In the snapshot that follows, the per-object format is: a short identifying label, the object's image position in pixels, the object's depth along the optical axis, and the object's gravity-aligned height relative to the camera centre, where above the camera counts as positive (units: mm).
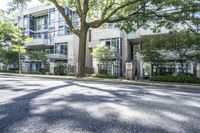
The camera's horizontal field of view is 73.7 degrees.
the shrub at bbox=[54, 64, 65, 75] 17075 -196
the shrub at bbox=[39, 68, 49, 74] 18202 -352
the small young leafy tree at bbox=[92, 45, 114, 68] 15178 +1672
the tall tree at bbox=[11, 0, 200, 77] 10005 +4552
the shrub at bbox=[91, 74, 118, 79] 13500 -865
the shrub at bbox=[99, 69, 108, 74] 16580 -437
